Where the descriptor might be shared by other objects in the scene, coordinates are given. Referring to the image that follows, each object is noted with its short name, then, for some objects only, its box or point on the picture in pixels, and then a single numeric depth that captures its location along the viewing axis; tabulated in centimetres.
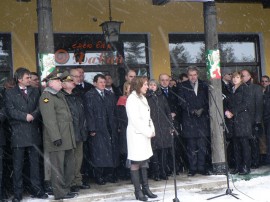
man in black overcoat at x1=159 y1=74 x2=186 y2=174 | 830
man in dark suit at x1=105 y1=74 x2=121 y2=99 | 823
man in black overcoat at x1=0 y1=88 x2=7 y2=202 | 666
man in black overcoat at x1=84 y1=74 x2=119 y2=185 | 755
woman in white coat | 657
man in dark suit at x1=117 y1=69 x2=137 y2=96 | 785
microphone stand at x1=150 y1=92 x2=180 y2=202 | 768
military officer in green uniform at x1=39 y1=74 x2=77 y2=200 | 654
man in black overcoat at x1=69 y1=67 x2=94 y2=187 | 775
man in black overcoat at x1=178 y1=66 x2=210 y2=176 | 820
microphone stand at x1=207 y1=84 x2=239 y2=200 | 673
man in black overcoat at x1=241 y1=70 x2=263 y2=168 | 835
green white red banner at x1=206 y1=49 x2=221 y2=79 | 829
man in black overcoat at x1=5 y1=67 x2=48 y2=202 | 668
